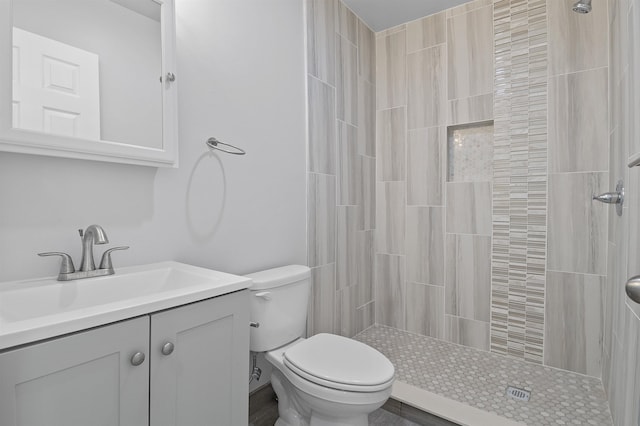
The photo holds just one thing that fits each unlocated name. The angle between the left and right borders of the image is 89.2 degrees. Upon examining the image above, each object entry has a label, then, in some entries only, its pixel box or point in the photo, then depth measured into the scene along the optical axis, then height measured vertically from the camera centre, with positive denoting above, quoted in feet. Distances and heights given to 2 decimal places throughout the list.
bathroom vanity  2.12 -1.08
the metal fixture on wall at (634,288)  1.35 -0.34
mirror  3.02 +1.45
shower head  4.68 +2.94
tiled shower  6.26 +0.76
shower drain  5.62 -3.25
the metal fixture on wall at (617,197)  4.51 +0.17
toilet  4.02 -2.08
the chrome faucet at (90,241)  3.33 -0.28
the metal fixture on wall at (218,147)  4.78 +1.01
